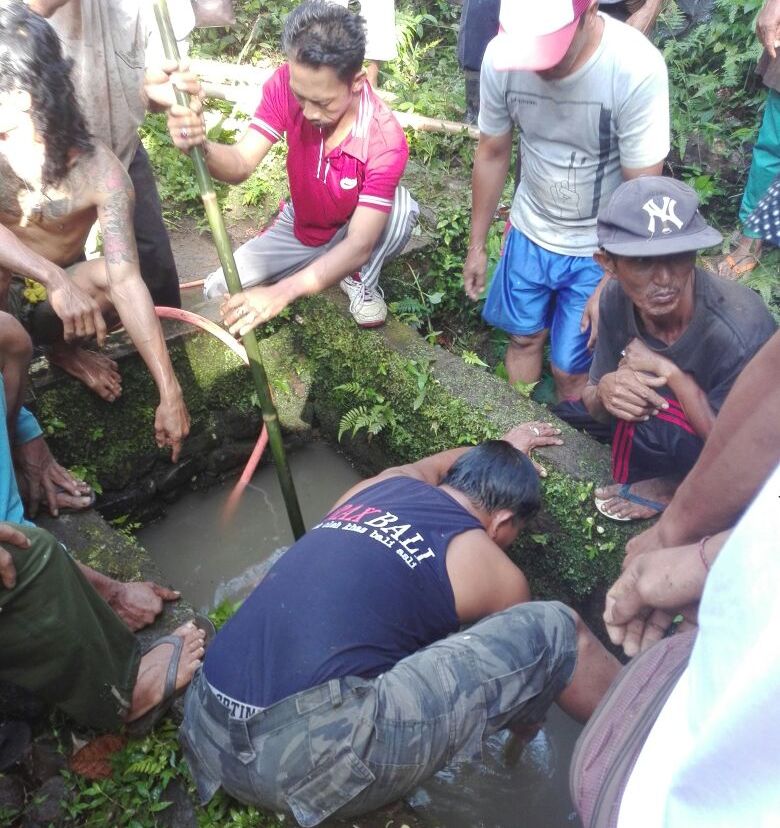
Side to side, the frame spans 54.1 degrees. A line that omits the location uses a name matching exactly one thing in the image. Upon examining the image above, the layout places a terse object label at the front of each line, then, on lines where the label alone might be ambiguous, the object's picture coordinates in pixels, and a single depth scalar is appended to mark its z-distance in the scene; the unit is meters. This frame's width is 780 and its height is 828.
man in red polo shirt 3.55
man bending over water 2.45
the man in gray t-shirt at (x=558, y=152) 3.36
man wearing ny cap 2.83
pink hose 4.14
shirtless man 3.17
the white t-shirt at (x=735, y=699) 0.80
